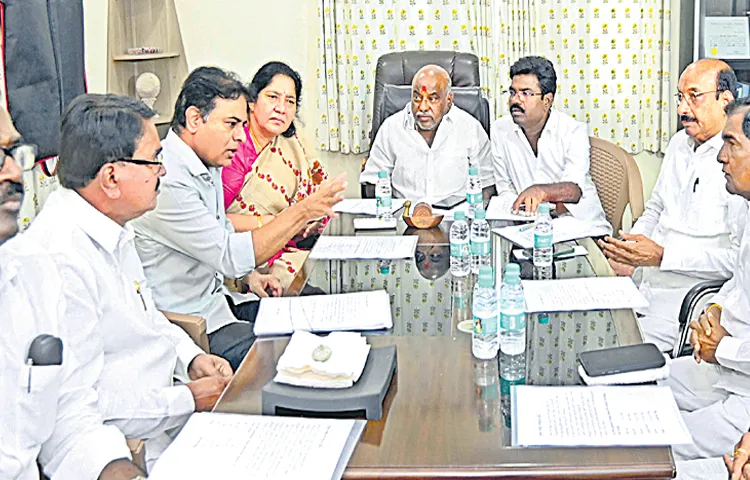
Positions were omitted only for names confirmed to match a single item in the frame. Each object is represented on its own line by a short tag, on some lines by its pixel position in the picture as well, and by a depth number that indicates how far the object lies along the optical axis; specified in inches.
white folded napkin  59.5
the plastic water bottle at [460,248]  91.5
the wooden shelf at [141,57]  166.4
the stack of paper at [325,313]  74.0
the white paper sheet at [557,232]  101.7
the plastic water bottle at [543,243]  91.7
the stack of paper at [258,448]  50.3
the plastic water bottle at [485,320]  66.4
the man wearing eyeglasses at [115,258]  67.5
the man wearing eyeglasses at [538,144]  137.5
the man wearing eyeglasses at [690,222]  103.3
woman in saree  123.3
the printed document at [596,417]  52.9
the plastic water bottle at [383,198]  116.0
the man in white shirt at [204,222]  94.3
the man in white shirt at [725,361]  76.7
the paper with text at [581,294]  78.2
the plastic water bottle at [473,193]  110.0
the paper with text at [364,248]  97.1
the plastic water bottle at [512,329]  66.2
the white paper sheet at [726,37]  166.1
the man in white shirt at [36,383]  54.8
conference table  50.8
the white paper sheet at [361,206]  121.9
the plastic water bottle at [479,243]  92.0
